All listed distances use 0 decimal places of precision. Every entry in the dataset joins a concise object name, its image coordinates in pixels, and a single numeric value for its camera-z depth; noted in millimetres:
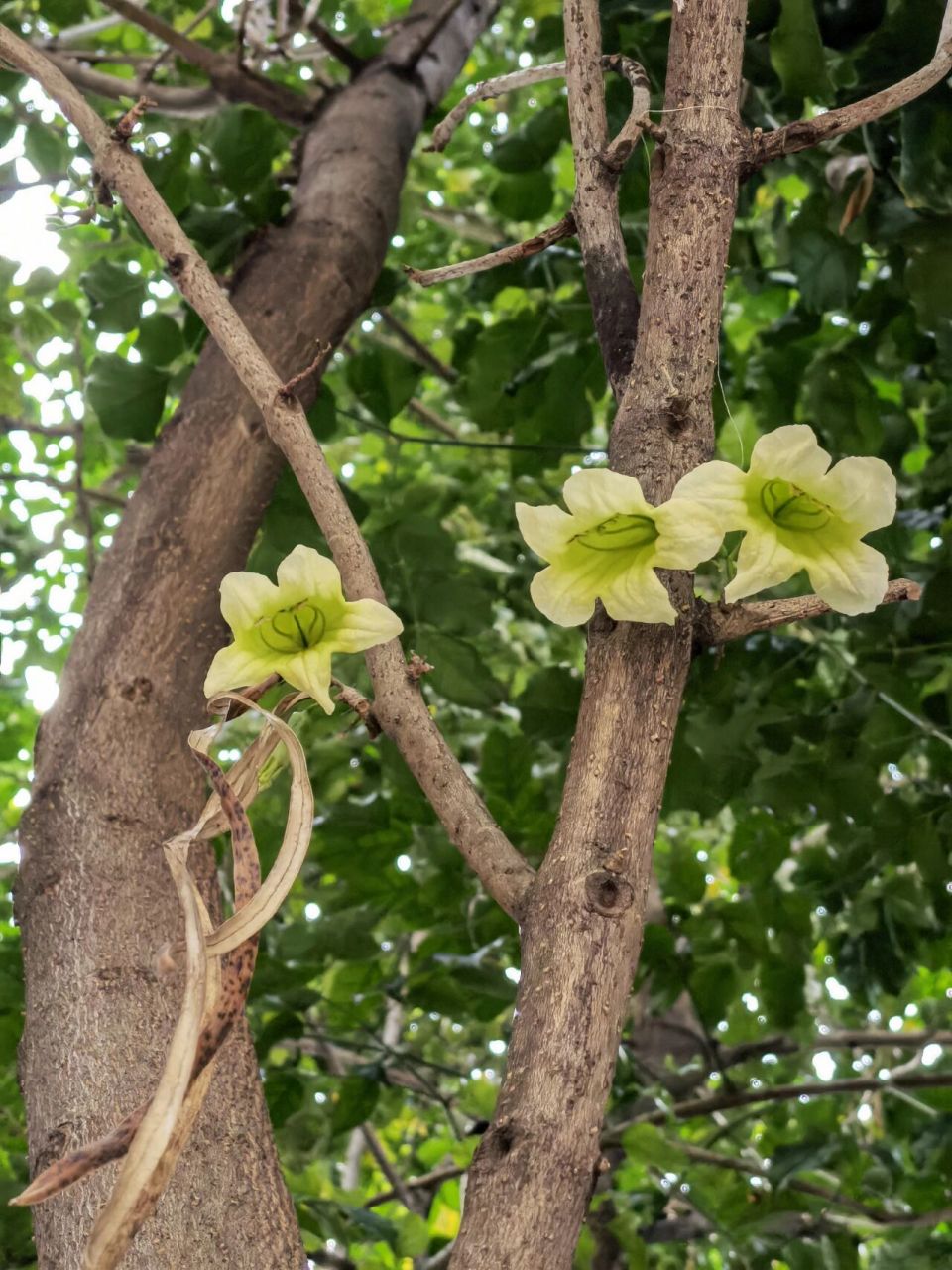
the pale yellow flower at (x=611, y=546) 977
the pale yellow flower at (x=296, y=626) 1049
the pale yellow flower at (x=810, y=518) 1040
